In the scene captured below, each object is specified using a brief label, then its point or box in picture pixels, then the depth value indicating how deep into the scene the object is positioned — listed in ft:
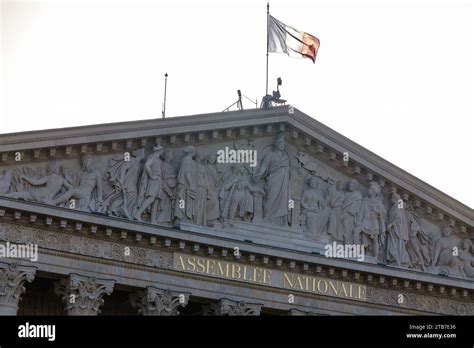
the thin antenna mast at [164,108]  173.70
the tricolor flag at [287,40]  155.02
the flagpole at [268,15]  155.31
